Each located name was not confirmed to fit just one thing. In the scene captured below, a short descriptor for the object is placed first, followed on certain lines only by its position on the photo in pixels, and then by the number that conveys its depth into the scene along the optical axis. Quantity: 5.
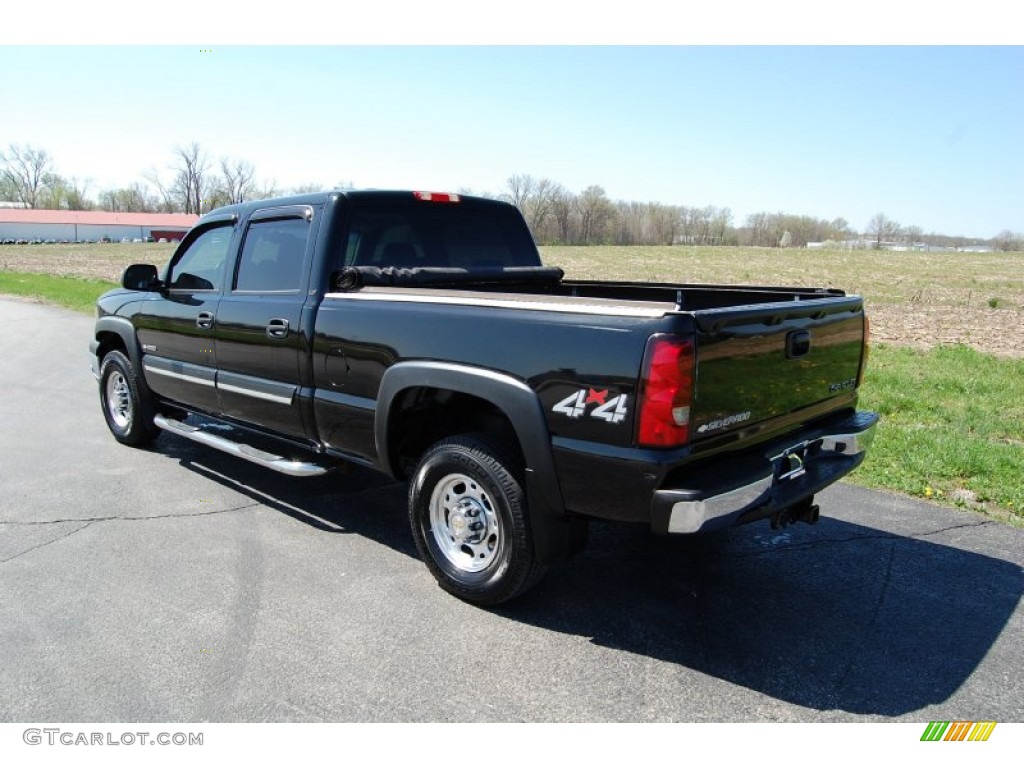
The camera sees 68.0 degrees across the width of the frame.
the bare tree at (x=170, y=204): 126.19
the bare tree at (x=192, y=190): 118.50
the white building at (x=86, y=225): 105.25
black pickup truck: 3.04
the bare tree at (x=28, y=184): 127.04
